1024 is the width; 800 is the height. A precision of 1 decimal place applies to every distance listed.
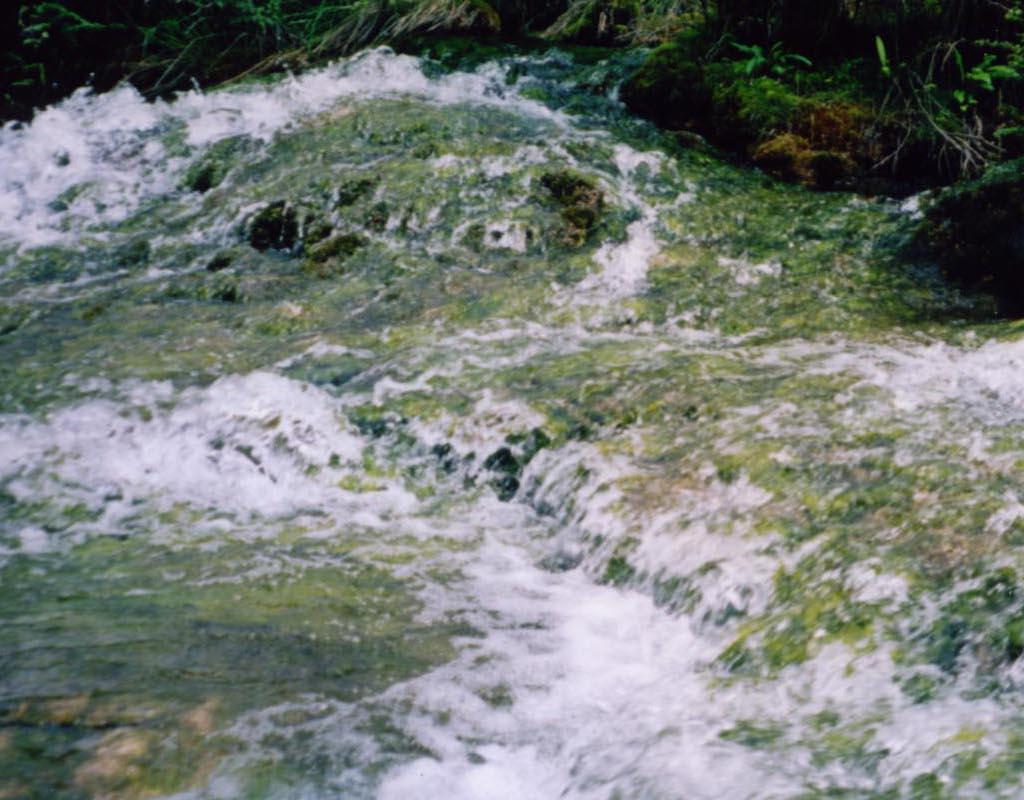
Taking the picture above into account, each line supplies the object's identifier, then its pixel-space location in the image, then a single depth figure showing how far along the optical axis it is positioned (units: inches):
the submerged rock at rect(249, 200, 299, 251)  261.1
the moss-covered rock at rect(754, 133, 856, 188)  259.9
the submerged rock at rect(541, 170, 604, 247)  244.8
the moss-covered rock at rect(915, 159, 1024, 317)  207.2
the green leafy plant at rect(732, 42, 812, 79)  285.4
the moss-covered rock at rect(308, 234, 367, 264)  248.4
